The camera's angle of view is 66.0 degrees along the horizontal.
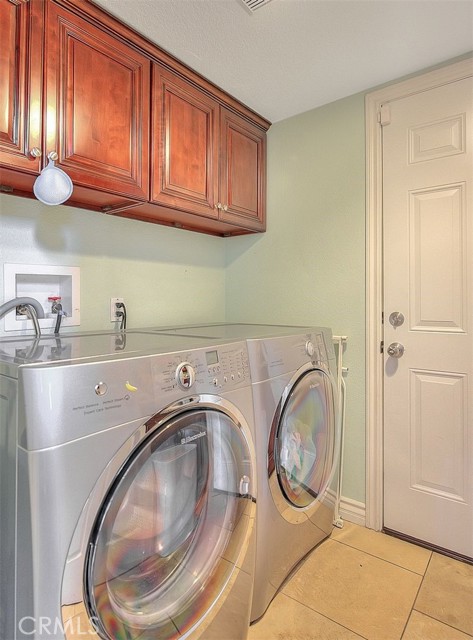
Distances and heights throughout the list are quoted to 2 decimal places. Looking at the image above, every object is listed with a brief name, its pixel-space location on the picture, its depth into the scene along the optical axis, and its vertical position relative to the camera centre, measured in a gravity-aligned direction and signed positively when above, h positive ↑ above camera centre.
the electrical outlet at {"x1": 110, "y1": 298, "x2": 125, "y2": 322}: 1.81 +0.06
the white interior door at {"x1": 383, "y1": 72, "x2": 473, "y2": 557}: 1.67 +0.04
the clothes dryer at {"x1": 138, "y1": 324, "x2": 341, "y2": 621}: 1.33 -0.50
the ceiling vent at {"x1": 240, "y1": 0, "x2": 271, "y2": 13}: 1.33 +1.17
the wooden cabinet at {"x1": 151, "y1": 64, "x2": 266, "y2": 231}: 1.62 +0.84
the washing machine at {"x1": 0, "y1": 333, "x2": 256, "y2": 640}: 0.75 -0.42
